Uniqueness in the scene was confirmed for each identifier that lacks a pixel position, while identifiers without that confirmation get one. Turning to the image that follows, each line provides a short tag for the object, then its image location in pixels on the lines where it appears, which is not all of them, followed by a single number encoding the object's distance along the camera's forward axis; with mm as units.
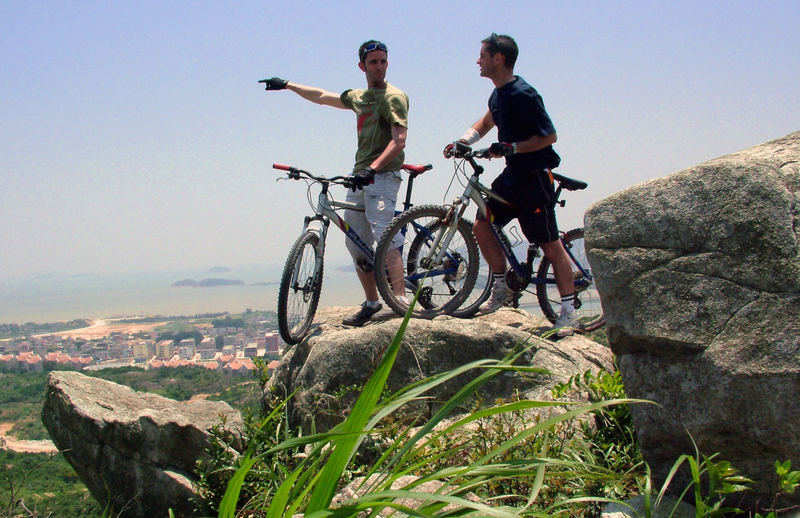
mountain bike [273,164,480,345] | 5562
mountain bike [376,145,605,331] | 5438
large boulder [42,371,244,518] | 4898
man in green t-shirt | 5375
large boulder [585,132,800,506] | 2609
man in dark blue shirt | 4973
